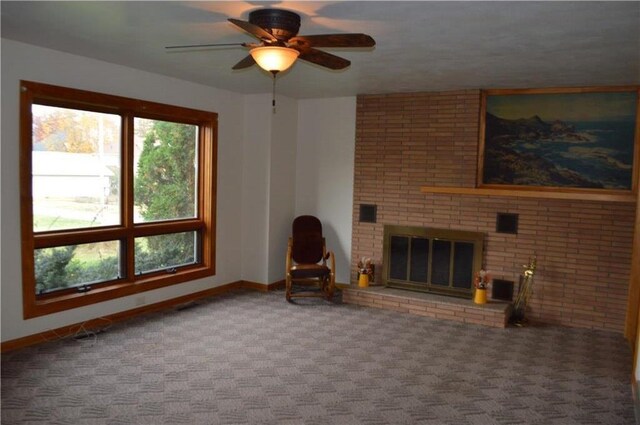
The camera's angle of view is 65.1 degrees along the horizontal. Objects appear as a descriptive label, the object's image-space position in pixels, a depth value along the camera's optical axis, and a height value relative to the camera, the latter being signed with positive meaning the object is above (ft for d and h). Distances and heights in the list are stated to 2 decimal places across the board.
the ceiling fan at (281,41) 9.61 +2.70
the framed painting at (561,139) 17.13 +1.73
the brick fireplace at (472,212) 17.31 -0.99
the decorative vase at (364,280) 20.29 -4.00
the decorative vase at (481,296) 18.07 -4.00
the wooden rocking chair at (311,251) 20.25 -3.08
